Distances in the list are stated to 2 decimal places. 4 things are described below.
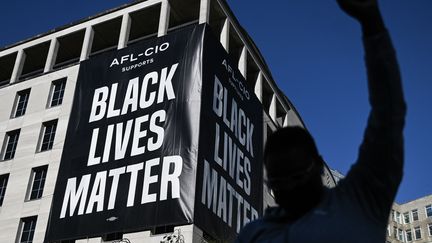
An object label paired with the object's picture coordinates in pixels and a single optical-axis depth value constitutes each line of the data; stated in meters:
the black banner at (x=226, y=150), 23.89
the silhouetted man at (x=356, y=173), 1.65
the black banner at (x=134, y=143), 23.16
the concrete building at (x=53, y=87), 28.50
